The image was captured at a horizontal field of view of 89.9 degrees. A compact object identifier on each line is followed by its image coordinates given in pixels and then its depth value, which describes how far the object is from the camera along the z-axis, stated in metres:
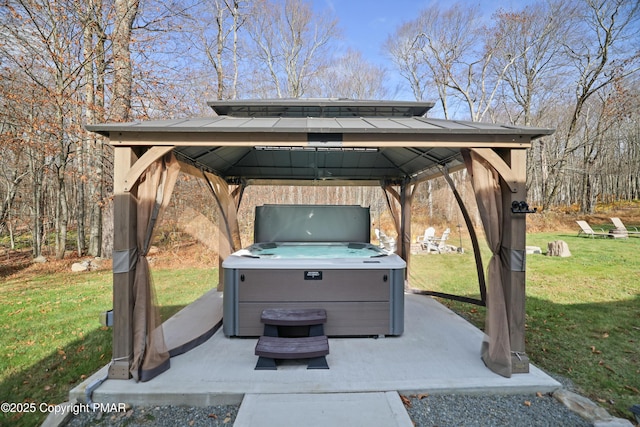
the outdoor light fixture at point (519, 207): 2.80
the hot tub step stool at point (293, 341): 2.96
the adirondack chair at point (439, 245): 10.20
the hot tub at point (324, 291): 3.64
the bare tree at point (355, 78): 16.34
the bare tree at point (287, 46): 14.41
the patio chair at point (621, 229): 11.56
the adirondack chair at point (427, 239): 10.62
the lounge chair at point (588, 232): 12.02
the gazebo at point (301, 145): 2.75
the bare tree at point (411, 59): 16.36
